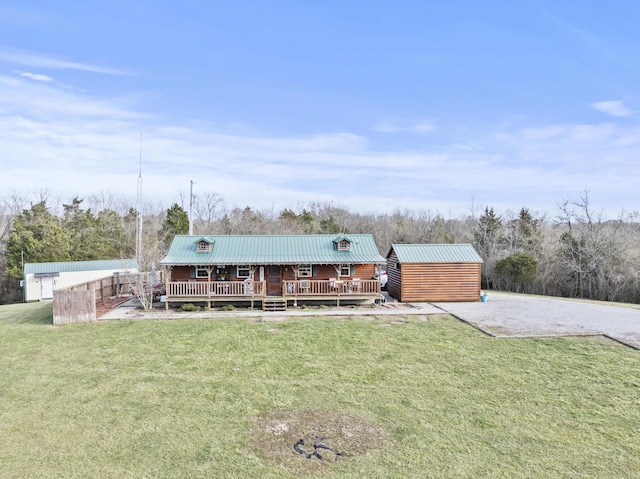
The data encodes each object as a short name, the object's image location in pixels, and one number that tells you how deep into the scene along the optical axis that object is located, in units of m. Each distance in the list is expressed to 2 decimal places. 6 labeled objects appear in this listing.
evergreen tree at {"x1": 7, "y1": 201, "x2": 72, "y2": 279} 32.97
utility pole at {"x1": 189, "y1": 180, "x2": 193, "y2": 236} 27.67
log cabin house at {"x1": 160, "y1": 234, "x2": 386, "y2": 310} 20.00
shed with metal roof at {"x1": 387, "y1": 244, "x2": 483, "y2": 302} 21.95
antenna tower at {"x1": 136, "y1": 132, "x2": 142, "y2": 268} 25.50
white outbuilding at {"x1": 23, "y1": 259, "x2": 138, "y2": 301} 28.06
